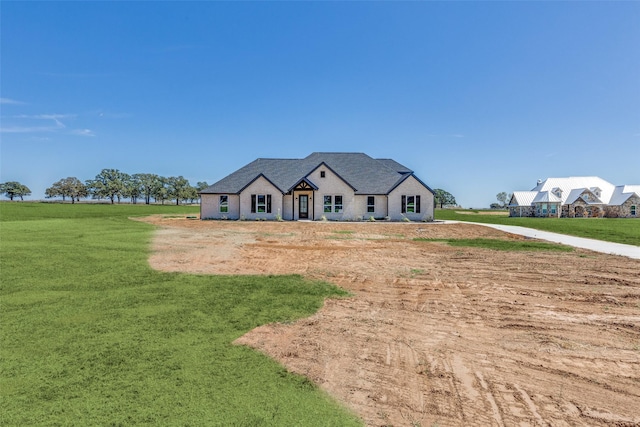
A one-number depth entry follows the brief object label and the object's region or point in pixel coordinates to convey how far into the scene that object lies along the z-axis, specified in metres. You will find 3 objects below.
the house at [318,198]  31.33
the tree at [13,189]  137.38
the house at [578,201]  53.19
